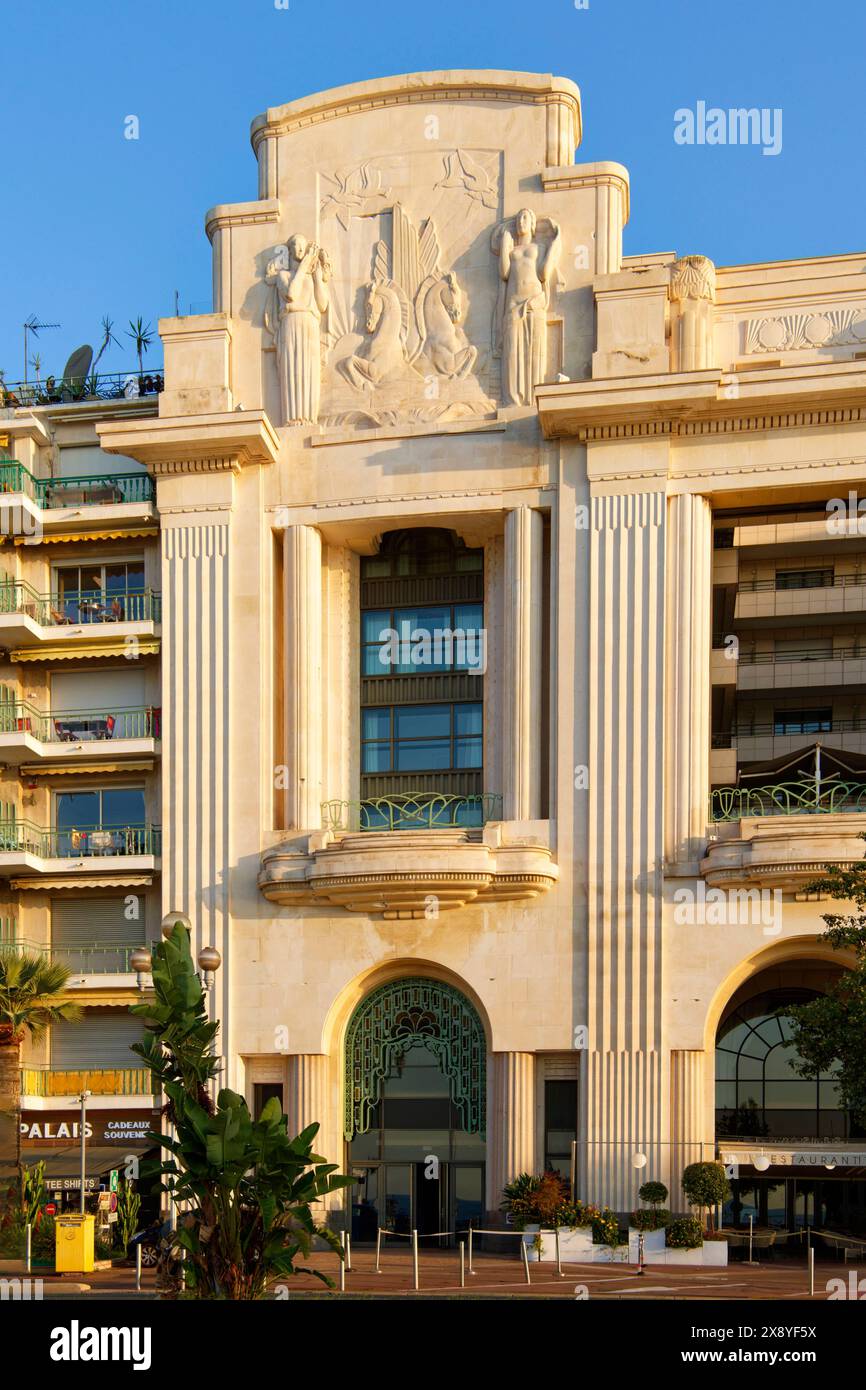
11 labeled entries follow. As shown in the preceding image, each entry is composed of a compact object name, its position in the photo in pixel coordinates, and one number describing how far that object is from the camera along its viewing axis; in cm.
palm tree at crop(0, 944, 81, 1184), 4628
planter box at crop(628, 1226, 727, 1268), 3984
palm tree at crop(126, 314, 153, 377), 5541
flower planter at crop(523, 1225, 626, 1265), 4000
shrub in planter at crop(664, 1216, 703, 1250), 4000
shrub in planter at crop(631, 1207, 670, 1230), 4050
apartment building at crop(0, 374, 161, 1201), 4759
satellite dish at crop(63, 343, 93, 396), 5488
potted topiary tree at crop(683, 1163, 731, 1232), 4088
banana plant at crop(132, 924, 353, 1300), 2544
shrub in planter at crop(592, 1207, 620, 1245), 4009
